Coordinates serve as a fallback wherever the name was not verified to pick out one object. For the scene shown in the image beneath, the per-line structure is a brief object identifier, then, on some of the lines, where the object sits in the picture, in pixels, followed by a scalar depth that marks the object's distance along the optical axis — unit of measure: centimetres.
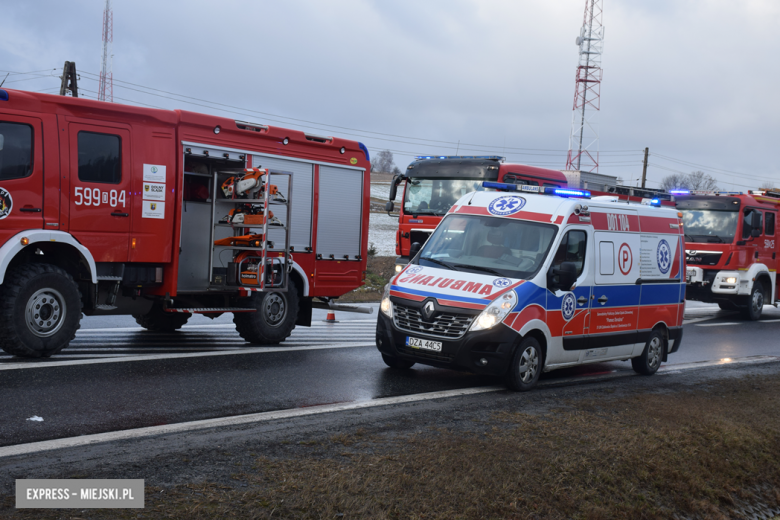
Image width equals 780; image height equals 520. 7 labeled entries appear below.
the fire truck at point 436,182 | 1903
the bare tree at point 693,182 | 8556
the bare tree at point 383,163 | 11109
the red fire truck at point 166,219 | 893
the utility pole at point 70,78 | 2700
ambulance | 866
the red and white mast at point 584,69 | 4925
